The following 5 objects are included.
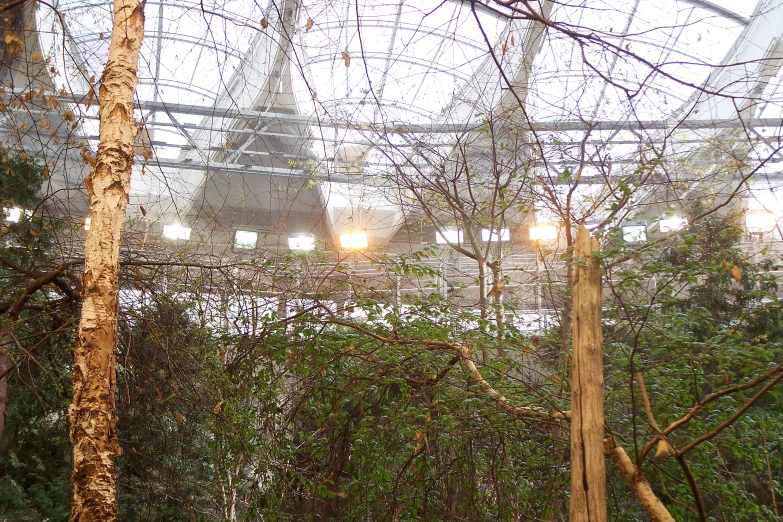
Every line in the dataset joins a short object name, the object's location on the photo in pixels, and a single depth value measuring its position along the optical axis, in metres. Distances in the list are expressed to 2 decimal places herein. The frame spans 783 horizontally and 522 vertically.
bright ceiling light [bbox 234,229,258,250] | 16.56
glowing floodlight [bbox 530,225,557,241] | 8.45
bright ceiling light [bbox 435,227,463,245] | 15.73
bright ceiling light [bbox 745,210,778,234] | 9.68
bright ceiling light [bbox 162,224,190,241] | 12.27
